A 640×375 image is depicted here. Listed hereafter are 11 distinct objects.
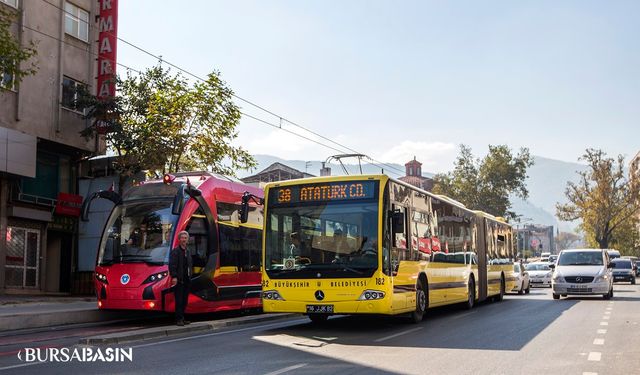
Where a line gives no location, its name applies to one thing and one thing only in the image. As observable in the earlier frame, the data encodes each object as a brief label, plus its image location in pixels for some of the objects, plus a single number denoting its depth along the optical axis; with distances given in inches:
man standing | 546.9
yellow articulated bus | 494.6
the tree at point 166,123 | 992.2
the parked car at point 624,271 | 1716.3
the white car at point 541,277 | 1546.5
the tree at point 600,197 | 2795.3
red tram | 570.9
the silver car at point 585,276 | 952.9
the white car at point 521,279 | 1125.6
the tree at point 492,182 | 3302.2
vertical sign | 1138.7
